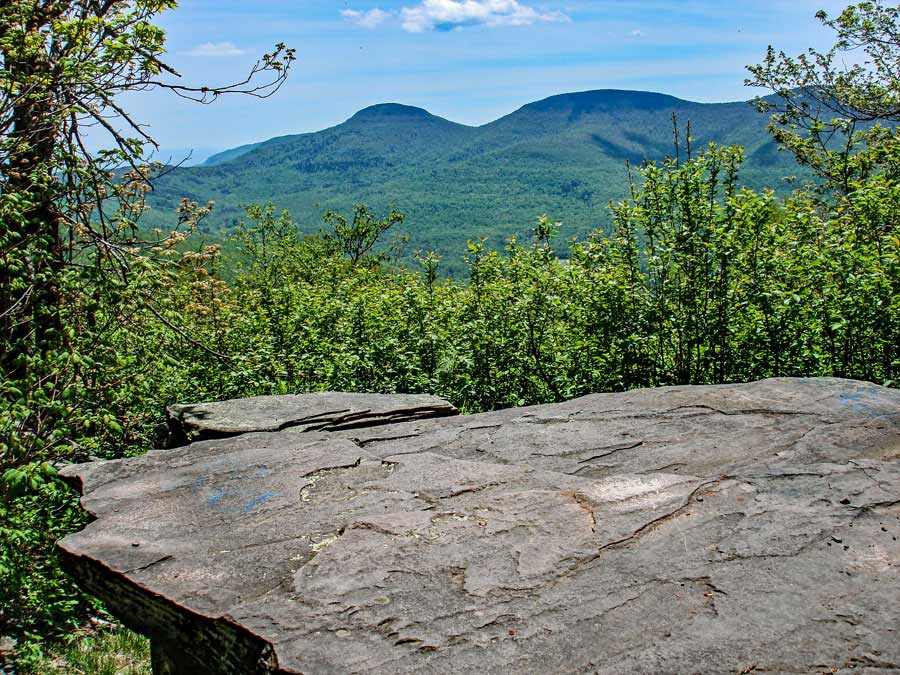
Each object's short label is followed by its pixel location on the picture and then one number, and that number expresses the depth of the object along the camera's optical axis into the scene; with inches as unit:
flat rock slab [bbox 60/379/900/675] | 126.0
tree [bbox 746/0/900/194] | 688.4
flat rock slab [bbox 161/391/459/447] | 272.1
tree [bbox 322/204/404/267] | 1382.9
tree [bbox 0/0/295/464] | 287.9
